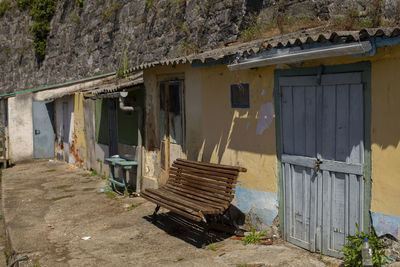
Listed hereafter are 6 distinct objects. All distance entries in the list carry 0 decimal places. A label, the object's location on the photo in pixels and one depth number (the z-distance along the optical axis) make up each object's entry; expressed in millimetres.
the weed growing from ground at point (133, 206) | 8074
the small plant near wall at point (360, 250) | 4242
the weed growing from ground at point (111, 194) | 9106
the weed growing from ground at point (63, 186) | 10629
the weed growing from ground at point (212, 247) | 5654
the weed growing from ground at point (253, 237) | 5691
